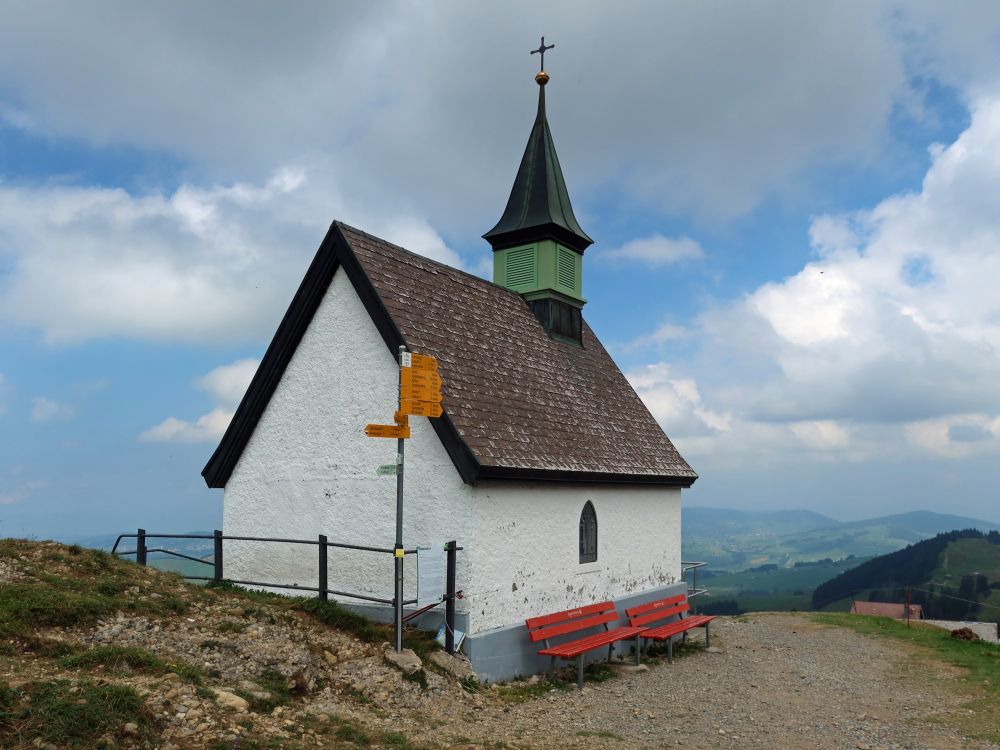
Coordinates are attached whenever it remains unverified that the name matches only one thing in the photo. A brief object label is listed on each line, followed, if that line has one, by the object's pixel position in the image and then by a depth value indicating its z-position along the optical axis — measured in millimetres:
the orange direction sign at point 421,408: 10516
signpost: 10344
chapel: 12055
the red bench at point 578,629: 11820
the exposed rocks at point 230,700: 7309
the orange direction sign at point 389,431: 10312
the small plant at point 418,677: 9828
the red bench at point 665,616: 13969
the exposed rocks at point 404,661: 9893
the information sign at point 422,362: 10664
